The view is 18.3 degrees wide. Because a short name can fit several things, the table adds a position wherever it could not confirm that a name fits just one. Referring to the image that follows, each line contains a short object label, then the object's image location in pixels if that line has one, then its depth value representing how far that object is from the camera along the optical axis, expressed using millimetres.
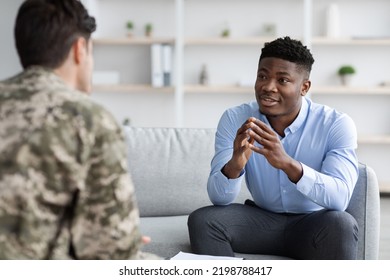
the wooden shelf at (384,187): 9037
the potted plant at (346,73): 9118
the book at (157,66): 9008
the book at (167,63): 8993
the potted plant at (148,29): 9213
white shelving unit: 9330
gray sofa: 4661
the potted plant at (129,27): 9228
